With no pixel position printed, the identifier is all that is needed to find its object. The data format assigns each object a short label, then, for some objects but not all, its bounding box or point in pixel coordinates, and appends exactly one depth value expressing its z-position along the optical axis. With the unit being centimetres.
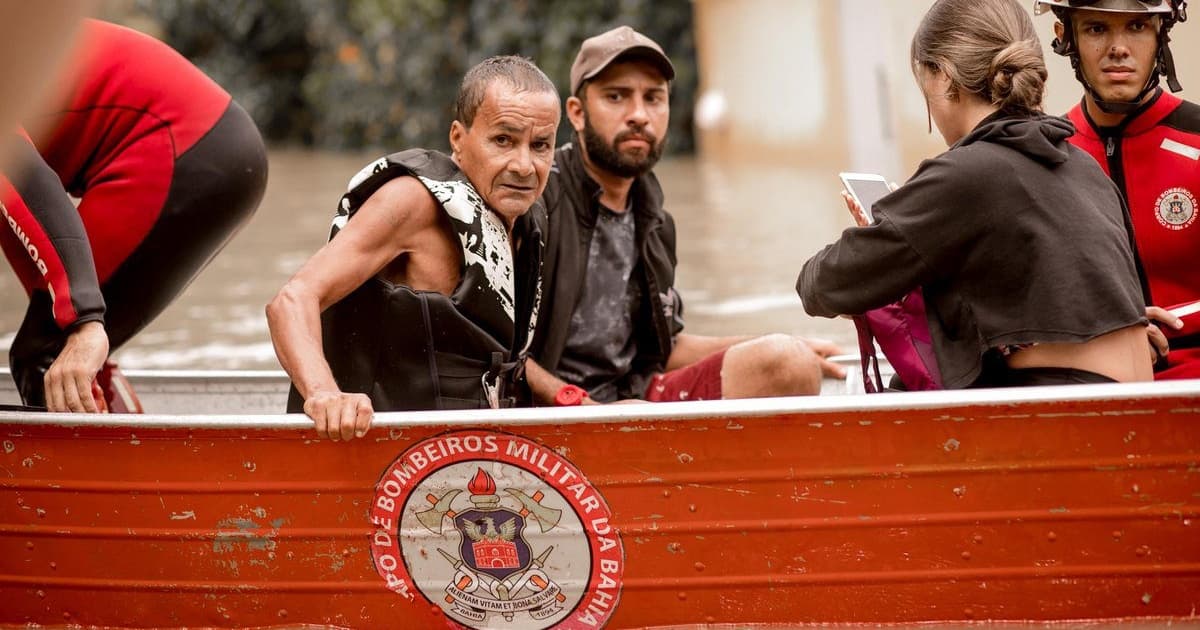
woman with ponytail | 565
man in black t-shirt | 787
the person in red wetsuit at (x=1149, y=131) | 683
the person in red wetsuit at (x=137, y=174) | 746
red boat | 565
